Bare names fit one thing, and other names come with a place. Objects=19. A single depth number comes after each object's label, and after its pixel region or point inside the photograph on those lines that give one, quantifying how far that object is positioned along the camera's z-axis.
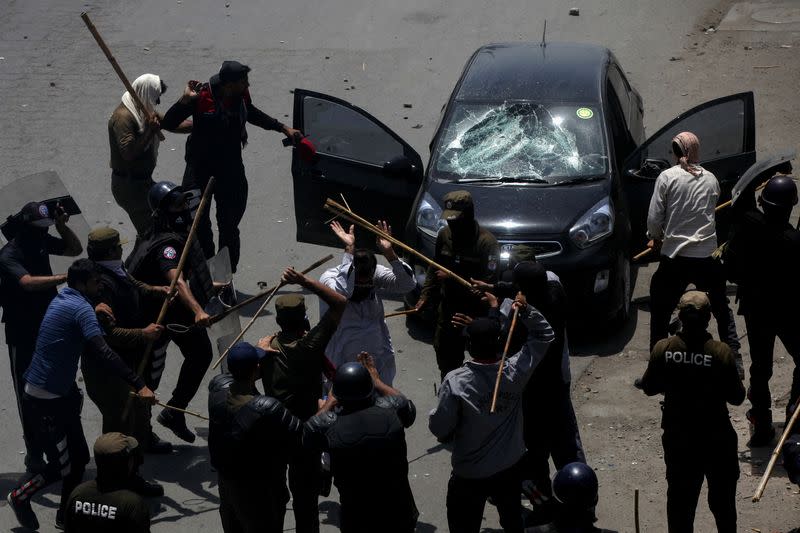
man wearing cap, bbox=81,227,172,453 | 15.04
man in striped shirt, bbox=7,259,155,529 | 14.37
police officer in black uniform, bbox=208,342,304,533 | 12.07
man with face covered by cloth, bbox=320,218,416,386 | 14.89
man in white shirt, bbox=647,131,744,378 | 17.36
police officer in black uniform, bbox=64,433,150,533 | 10.65
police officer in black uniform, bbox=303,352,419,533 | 11.48
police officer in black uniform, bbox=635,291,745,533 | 12.55
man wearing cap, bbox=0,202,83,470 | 15.79
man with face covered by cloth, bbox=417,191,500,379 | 15.87
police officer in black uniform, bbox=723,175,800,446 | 15.16
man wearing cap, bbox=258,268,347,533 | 13.27
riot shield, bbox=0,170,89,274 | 16.44
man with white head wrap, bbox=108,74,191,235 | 20.30
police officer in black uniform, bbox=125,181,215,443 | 16.09
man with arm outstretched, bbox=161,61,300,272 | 20.42
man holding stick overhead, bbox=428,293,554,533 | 12.24
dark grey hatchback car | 19.12
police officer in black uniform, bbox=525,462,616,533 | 10.22
